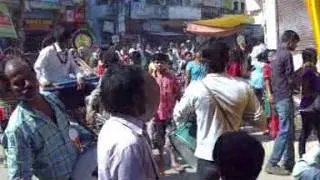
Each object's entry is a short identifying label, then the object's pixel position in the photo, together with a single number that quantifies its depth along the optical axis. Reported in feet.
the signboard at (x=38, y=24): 120.78
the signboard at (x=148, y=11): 151.12
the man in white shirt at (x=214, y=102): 13.58
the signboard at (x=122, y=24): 148.25
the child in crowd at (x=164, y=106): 23.84
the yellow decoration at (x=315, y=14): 7.51
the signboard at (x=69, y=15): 131.31
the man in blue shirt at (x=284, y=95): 22.13
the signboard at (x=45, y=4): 122.21
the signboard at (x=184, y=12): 159.94
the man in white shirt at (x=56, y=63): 23.63
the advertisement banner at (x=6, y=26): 87.81
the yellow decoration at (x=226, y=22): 76.23
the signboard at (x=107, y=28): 148.87
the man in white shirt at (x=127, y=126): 8.52
